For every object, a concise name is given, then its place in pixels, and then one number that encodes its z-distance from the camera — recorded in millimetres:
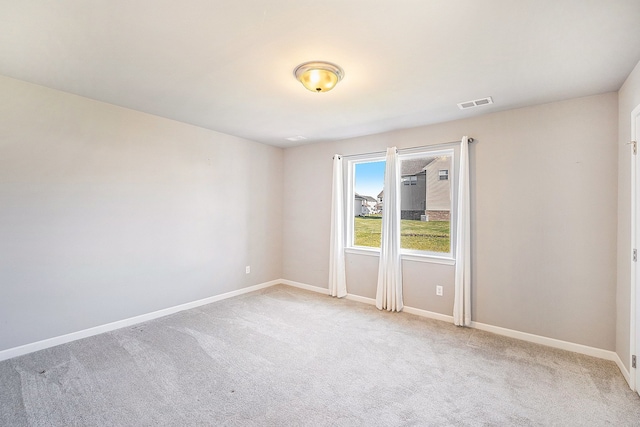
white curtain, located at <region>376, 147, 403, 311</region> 3965
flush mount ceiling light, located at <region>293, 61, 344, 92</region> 2281
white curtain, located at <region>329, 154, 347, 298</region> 4578
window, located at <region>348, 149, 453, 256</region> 3869
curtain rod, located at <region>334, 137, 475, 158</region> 3461
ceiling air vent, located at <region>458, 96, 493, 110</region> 2939
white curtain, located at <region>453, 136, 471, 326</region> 3412
